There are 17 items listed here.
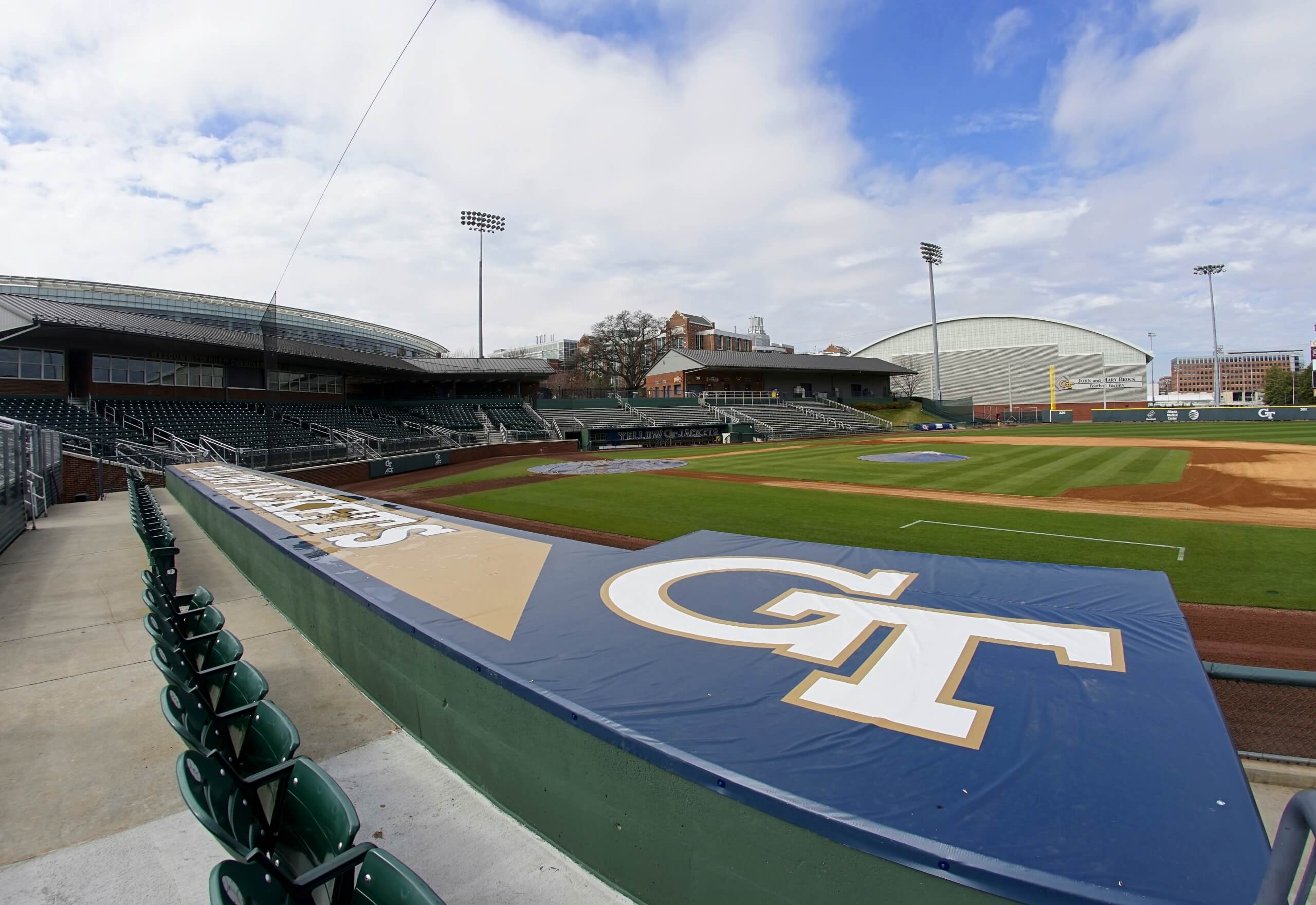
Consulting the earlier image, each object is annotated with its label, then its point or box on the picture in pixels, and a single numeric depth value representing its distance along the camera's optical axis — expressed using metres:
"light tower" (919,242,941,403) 68.12
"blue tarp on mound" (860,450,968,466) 26.80
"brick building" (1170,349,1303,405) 106.12
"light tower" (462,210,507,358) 52.84
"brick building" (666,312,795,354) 98.94
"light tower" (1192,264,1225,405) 69.50
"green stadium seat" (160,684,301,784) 3.04
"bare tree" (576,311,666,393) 76.31
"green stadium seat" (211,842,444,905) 1.99
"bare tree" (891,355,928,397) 84.25
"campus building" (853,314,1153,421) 74.38
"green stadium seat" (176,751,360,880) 2.41
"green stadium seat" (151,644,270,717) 3.61
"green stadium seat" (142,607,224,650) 4.28
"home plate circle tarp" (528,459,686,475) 26.58
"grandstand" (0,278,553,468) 23.27
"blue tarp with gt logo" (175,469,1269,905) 2.19
